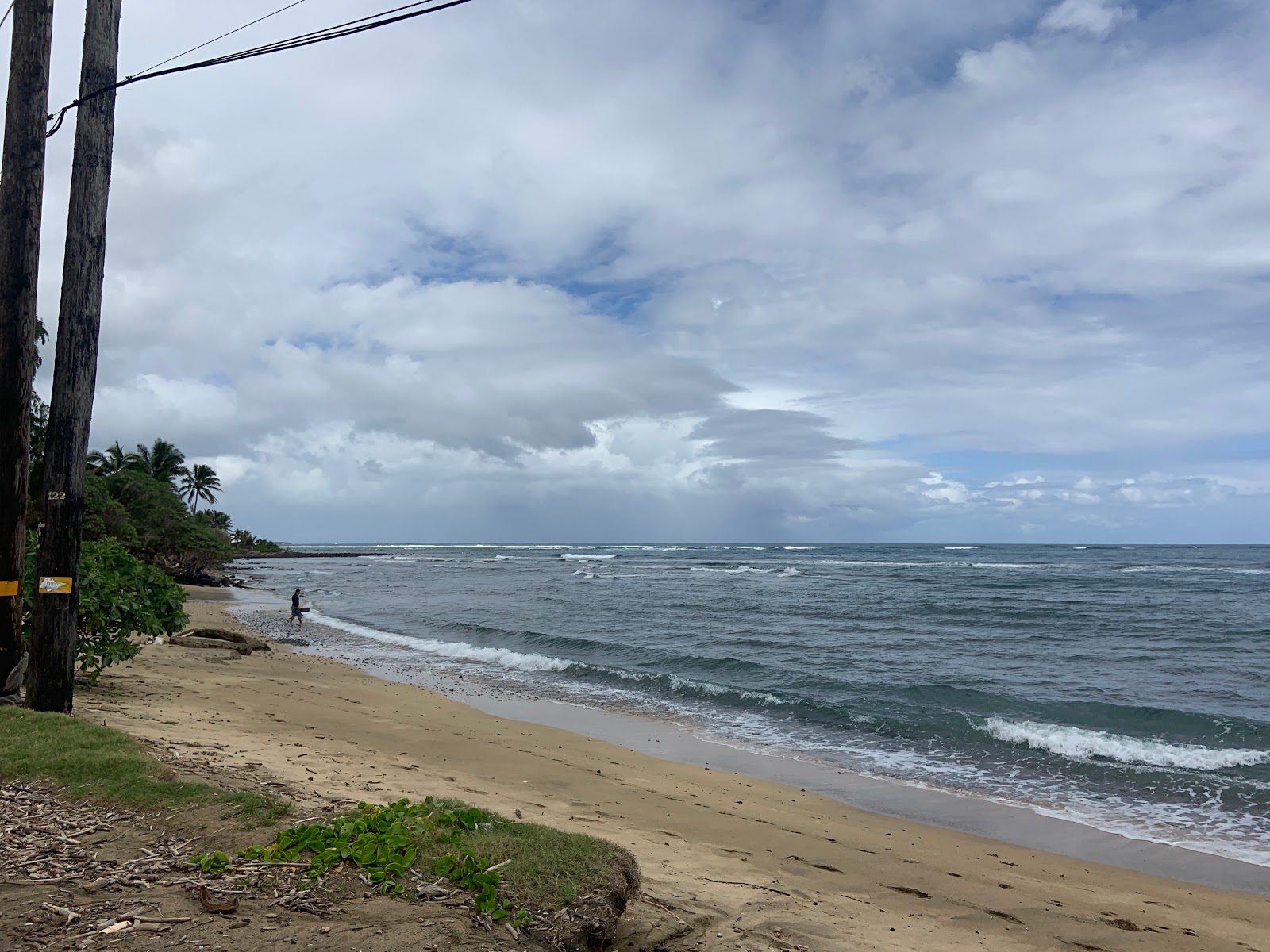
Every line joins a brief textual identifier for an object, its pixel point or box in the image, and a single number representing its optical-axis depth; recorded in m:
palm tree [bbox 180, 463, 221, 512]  74.69
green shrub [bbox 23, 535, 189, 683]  9.39
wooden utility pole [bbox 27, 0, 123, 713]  6.87
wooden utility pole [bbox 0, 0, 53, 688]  6.96
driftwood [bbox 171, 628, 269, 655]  17.25
